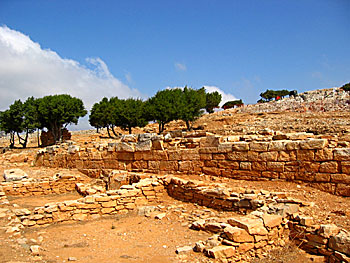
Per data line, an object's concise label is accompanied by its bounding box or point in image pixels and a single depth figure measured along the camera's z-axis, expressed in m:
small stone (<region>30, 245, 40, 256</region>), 5.11
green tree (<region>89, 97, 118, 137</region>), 40.31
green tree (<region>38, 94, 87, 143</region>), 37.41
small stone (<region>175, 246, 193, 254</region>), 5.18
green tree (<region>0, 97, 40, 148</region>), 39.56
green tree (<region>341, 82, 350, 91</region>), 54.44
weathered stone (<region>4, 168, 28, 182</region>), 11.88
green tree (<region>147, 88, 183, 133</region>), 34.12
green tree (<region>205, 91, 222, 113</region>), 66.62
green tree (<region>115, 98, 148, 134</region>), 37.72
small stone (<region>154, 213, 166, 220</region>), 7.56
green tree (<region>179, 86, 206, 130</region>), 34.22
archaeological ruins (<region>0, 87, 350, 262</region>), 5.17
